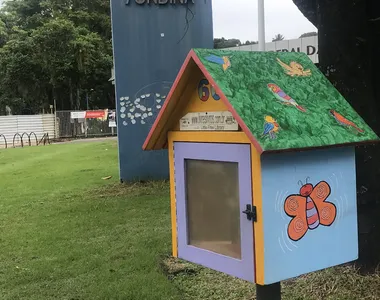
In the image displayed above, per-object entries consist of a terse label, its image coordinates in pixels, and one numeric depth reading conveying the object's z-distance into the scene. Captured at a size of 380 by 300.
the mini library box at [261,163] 2.02
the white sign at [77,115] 29.30
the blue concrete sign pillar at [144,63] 9.05
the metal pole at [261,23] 9.18
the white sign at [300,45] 14.98
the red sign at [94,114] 29.44
